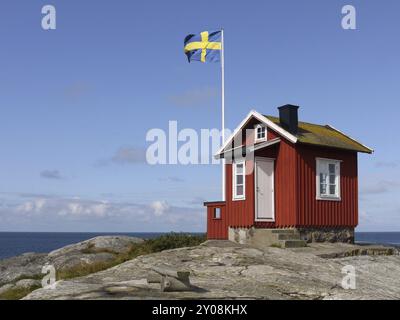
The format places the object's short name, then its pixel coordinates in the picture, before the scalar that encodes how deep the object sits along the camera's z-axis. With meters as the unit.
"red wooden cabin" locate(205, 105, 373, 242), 20.41
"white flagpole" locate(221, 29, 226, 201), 25.26
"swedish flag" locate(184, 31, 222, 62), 26.58
